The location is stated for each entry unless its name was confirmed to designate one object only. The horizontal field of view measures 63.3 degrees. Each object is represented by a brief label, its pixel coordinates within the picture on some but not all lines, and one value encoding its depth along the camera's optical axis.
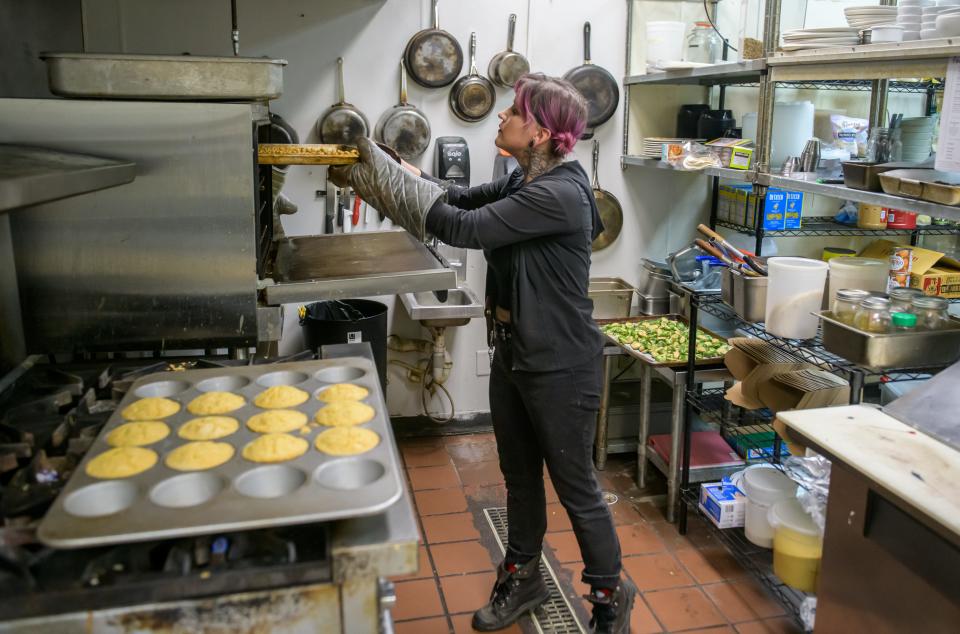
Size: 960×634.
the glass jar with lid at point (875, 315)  2.21
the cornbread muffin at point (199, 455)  1.43
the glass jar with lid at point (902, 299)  2.25
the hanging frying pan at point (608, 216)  3.99
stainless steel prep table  3.15
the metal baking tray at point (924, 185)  2.01
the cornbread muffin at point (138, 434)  1.51
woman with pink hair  2.17
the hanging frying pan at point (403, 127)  3.68
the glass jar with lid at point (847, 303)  2.30
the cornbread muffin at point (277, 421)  1.59
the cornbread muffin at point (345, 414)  1.62
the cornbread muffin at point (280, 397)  1.71
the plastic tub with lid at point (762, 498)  2.72
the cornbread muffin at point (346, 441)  1.50
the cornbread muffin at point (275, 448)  1.47
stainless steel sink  3.49
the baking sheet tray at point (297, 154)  2.05
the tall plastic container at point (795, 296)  2.53
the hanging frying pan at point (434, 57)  3.64
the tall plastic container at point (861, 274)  2.46
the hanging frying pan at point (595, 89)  3.83
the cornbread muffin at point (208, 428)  1.56
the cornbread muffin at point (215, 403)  1.67
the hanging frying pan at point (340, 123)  3.60
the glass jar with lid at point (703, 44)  3.53
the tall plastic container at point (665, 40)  3.53
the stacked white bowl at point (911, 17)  2.25
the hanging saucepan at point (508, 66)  3.73
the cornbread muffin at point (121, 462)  1.38
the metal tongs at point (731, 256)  2.83
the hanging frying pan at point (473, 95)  3.73
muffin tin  1.19
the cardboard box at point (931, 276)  2.63
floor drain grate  2.56
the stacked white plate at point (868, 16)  2.35
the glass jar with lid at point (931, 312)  2.23
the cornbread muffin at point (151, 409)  1.62
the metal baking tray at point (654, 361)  3.14
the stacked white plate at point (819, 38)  2.46
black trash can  3.47
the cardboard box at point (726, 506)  2.85
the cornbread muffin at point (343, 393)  1.75
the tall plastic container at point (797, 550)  2.43
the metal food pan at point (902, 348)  2.17
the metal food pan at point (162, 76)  1.82
